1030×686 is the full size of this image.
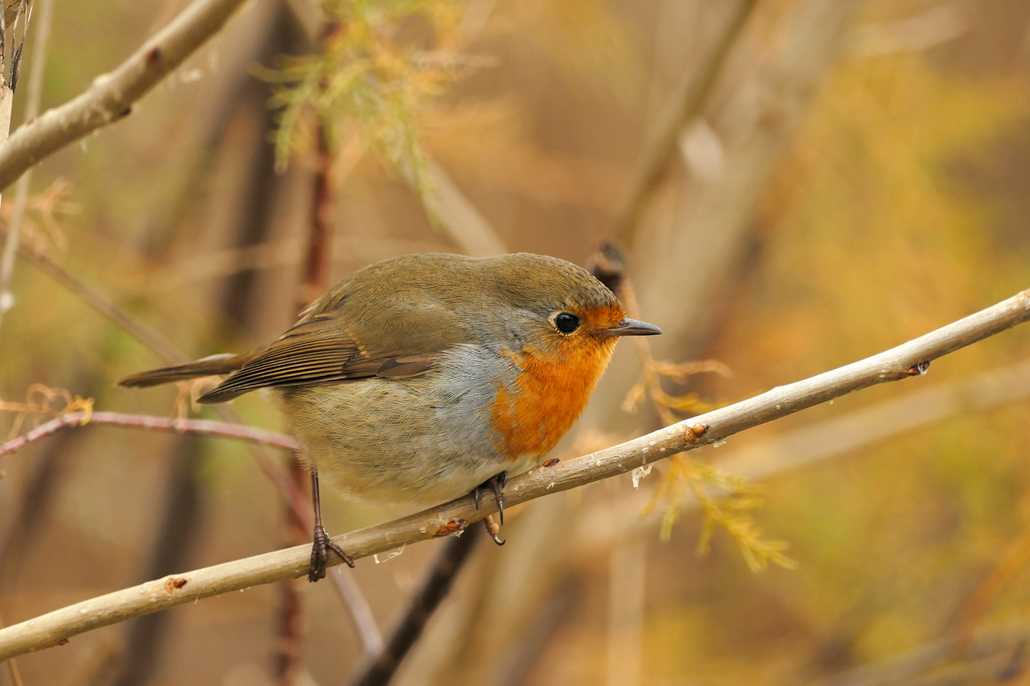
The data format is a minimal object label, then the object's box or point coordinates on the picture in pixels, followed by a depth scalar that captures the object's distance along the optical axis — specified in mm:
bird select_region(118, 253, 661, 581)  4566
